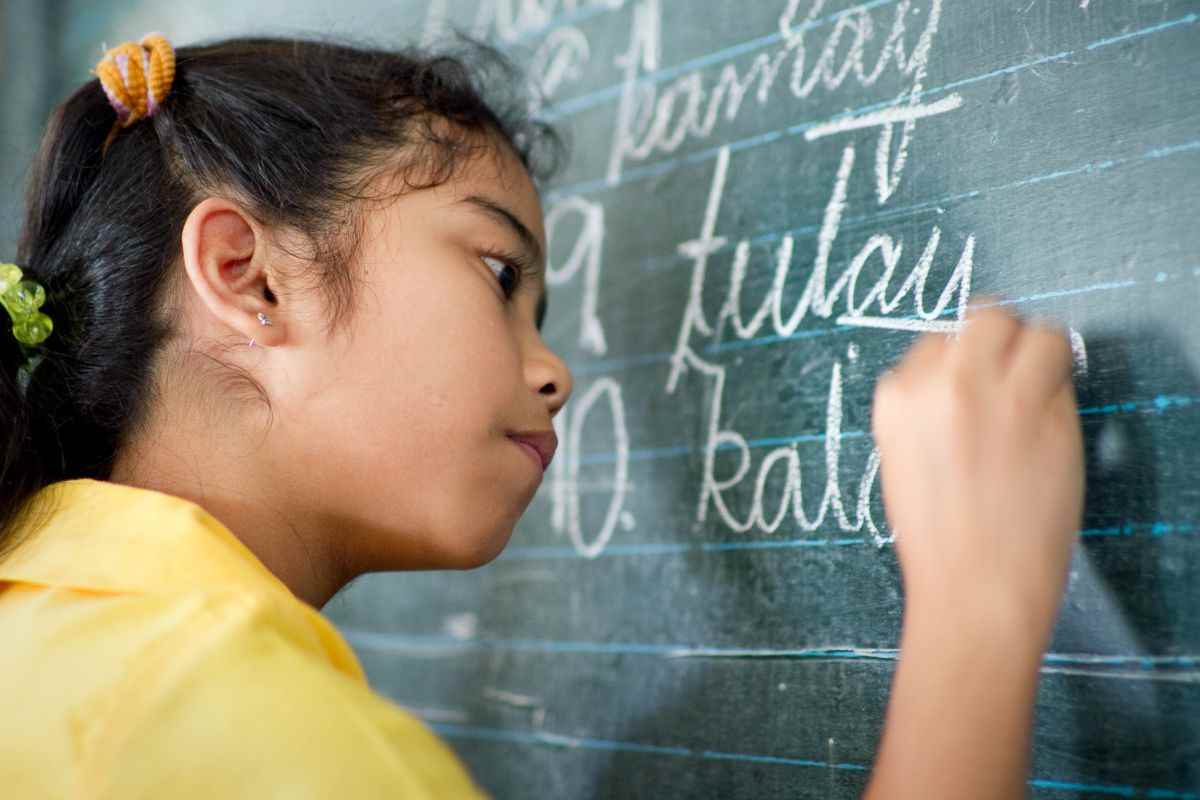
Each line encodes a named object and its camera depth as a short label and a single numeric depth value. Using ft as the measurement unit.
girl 1.59
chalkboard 1.89
